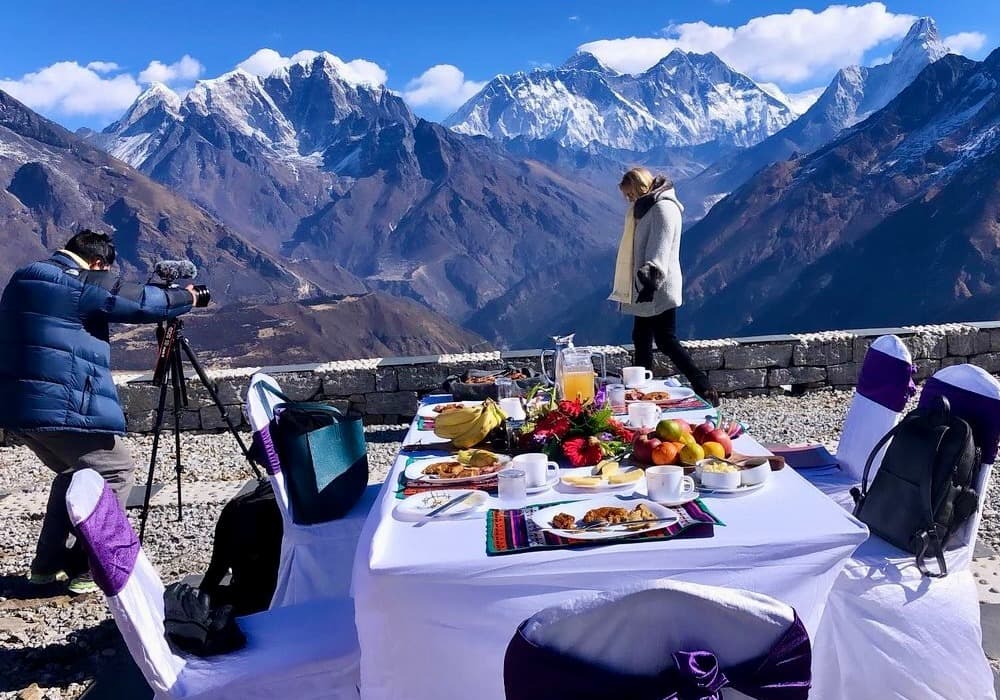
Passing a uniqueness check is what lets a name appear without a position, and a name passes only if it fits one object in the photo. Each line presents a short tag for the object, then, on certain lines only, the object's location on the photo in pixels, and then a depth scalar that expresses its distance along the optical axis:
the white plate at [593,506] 1.85
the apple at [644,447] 2.37
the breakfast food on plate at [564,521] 1.93
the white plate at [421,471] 2.36
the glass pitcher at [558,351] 3.05
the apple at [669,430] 2.38
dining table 1.77
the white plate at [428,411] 3.31
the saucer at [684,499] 2.05
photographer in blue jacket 3.42
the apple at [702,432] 2.44
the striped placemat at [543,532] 1.83
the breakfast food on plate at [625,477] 2.21
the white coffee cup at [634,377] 3.52
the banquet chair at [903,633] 2.13
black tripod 4.23
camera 4.03
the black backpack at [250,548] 3.14
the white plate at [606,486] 2.20
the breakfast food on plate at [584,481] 2.22
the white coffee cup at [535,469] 2.27
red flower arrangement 2.47
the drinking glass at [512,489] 2.15
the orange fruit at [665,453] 2.32
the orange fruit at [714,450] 2.35
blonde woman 4.93
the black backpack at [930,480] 2.23
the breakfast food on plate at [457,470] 2.40
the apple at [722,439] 2.39
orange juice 3.00
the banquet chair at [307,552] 2.87
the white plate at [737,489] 2.12
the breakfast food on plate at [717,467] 2.17
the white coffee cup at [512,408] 3.10
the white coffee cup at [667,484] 2.09
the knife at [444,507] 2.06
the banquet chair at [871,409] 3.04
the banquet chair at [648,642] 1.19
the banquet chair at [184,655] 1.84
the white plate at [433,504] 2.07
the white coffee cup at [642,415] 2.75
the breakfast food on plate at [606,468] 2.30
